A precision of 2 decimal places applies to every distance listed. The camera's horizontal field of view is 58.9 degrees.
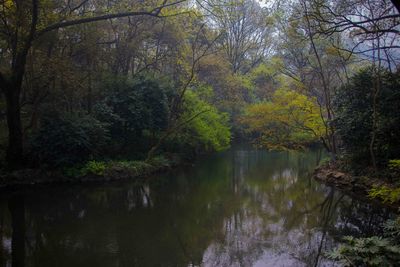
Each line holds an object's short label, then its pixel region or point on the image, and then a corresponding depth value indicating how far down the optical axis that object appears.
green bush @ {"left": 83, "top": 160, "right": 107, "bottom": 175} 12.90
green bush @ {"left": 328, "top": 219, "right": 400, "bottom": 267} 5.00
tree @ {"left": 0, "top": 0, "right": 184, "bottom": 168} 10.73
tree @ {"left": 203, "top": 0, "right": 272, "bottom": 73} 31.48
